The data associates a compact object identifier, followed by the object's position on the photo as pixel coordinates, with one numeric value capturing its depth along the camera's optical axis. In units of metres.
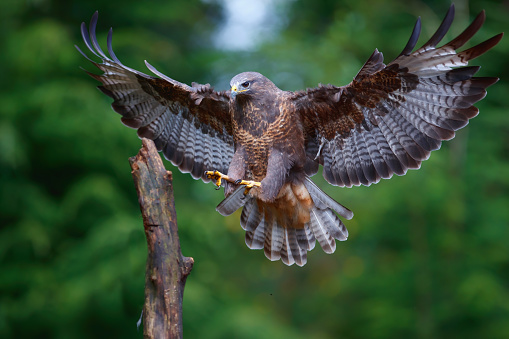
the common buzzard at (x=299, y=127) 7.15
